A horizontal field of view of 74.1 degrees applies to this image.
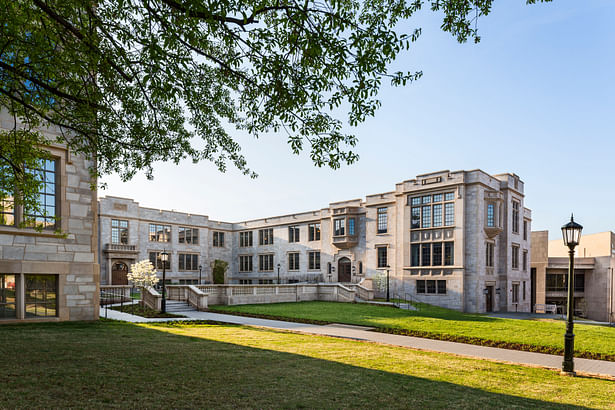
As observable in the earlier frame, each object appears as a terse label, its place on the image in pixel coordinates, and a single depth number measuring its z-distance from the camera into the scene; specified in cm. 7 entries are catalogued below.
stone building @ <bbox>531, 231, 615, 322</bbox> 4894
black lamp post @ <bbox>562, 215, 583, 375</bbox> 1045
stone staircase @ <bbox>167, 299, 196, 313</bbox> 2478
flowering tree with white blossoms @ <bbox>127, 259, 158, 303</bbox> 2583
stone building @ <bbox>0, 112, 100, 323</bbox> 1370
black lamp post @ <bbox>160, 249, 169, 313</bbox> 2262
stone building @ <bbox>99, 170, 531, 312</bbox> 3409
